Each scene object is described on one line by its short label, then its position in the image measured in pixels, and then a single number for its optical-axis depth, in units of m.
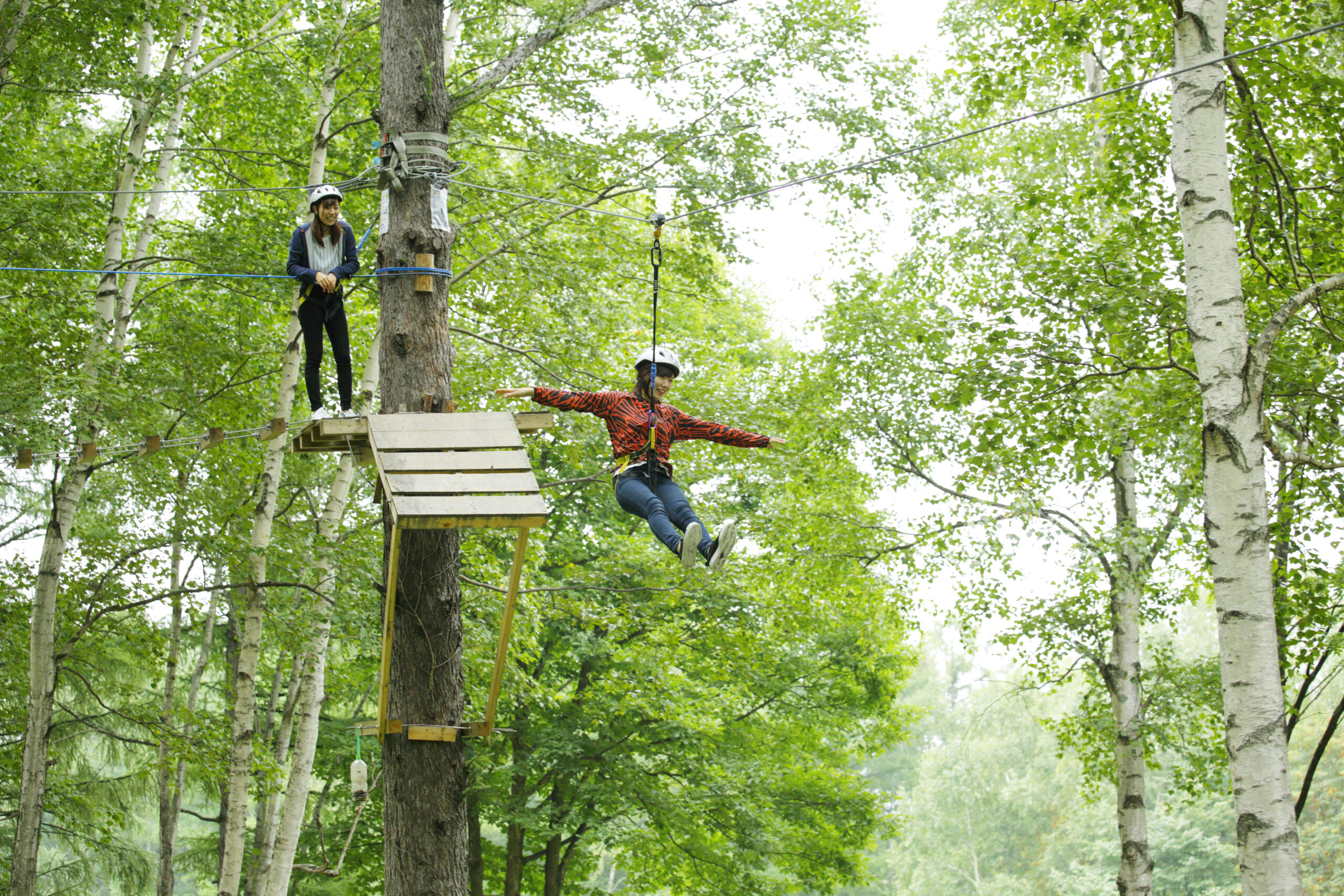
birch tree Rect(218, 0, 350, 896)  18.12
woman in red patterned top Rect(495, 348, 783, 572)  11.42
